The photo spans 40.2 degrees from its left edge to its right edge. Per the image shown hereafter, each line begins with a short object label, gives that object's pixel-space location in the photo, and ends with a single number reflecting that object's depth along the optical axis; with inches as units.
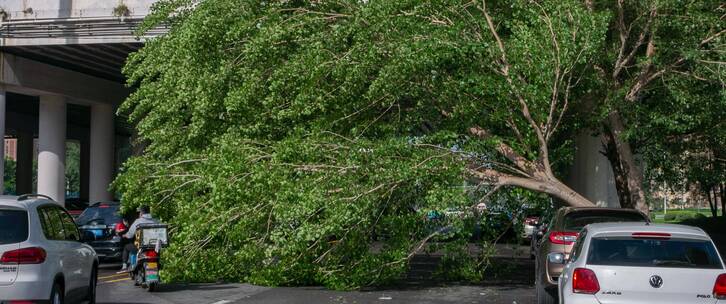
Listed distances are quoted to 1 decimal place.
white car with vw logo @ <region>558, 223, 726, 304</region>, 378.0
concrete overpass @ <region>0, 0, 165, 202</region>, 1461.6
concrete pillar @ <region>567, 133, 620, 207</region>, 1215.6
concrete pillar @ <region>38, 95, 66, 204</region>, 1887.3
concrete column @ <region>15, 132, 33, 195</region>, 3203.7
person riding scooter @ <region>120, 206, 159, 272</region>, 703.1
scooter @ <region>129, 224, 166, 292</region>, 669.3
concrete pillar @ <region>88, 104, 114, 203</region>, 2069.4
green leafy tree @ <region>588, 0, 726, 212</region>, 699.4
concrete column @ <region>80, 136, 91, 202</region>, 3326.3
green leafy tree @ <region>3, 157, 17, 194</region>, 5837.6
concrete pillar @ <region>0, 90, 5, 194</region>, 1673.2
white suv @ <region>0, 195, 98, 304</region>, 417.4
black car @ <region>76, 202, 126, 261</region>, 908.6
